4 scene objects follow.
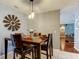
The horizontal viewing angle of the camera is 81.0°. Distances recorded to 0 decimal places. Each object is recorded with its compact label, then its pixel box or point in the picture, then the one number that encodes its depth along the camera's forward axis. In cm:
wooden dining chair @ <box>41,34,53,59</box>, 160
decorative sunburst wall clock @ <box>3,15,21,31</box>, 214
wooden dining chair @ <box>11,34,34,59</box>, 143
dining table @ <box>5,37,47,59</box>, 131
